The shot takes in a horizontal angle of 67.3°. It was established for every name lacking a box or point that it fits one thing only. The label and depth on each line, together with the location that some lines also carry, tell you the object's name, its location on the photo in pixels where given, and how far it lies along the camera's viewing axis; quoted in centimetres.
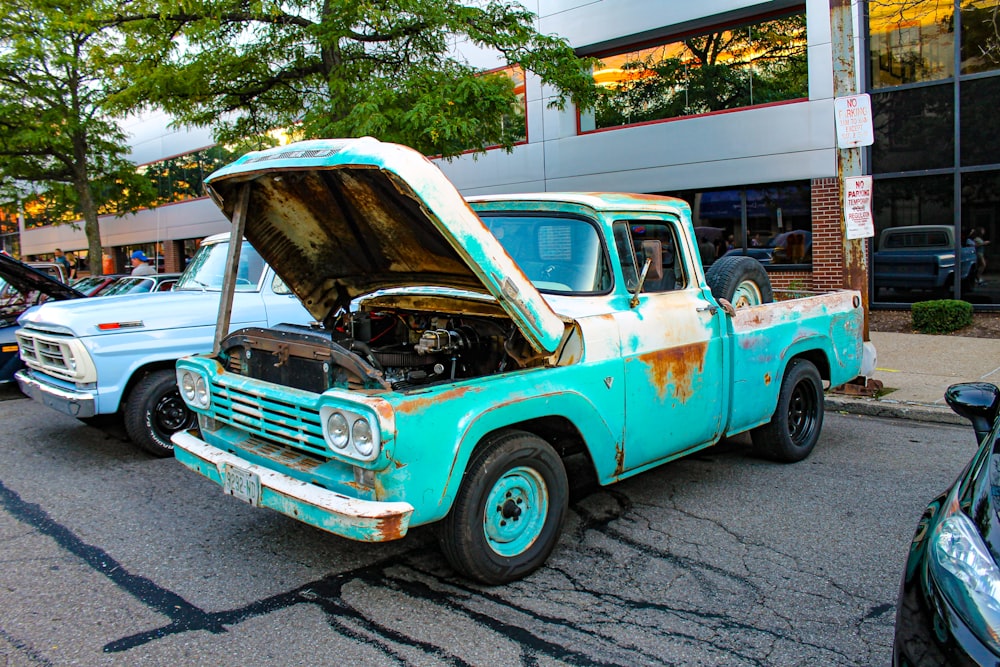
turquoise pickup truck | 345
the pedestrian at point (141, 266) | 1434
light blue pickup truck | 616
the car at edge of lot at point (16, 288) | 826
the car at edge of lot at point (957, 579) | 200
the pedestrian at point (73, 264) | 2810
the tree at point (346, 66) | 1031
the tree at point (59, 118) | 1711
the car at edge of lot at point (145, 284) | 1065
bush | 1157
